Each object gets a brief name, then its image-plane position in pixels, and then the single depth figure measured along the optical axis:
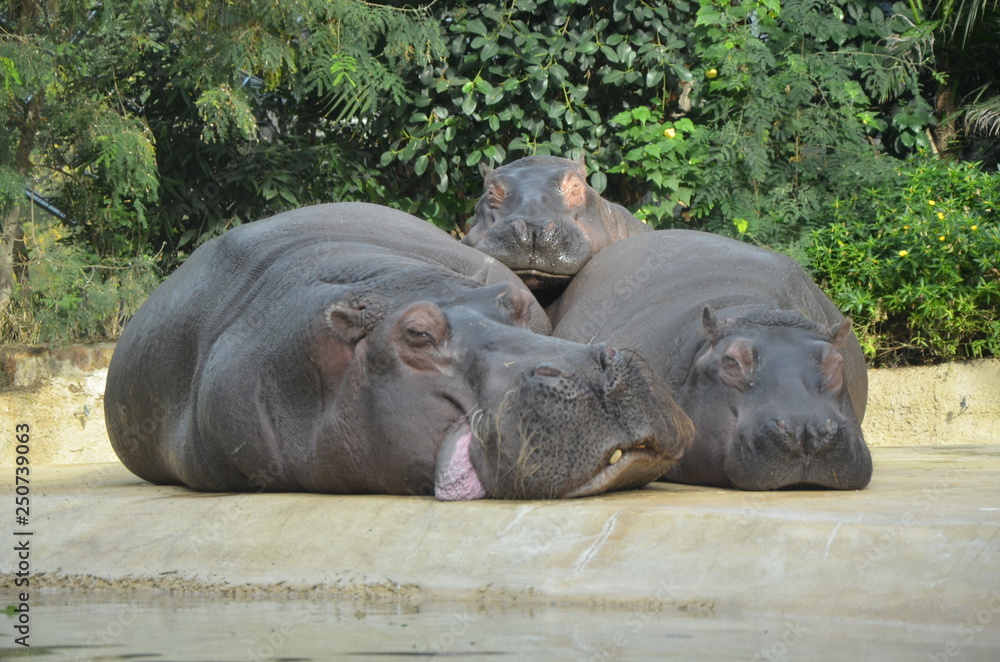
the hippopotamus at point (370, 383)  7.43
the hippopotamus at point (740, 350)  8.49
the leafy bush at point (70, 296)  17.59
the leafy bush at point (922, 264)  16.22
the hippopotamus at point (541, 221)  12.26
